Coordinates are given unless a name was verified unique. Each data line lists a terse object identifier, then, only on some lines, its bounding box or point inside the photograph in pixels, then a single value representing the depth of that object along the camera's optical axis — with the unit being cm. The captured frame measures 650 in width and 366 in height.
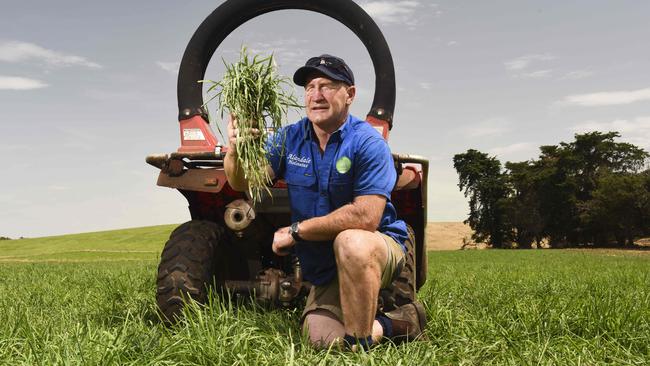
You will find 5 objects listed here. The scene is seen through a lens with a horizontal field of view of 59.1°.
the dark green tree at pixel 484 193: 6044
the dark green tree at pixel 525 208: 5456
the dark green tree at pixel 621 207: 4538
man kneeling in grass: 323
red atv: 385
